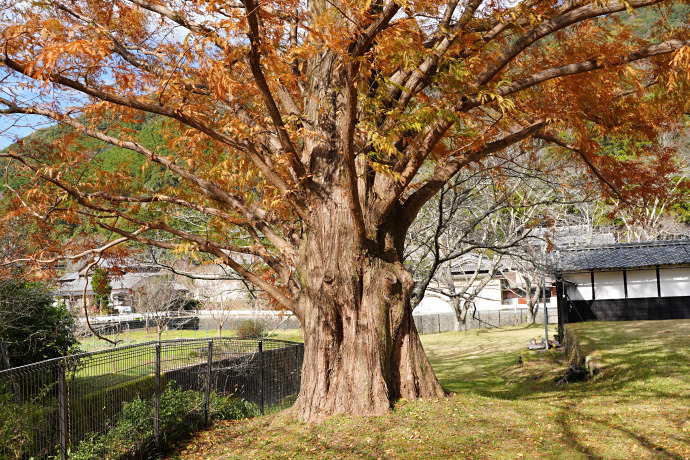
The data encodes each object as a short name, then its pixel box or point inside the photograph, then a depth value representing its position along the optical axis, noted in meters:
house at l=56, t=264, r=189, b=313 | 30.81
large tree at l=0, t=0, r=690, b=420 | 6.16
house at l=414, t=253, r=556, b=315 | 43.22
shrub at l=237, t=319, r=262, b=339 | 29.39
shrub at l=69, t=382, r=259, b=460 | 6.58
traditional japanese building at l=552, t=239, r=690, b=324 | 23.64
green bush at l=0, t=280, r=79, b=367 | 11.17
